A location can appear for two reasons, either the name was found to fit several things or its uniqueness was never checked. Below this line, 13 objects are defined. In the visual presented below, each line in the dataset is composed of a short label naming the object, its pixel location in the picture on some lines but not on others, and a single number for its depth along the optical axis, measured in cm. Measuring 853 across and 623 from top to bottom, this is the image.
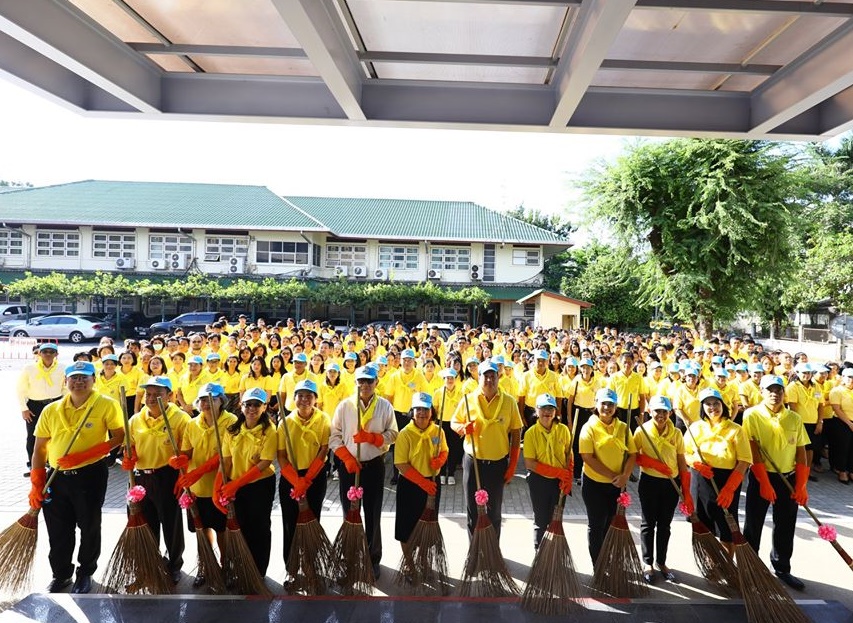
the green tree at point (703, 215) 1461
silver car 2167
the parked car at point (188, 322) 2318
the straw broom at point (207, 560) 392
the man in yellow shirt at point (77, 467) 395
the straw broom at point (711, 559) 412
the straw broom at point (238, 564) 382
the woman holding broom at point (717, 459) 416
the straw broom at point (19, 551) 379
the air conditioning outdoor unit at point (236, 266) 2742
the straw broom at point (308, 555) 398
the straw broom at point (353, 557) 402
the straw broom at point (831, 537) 365
